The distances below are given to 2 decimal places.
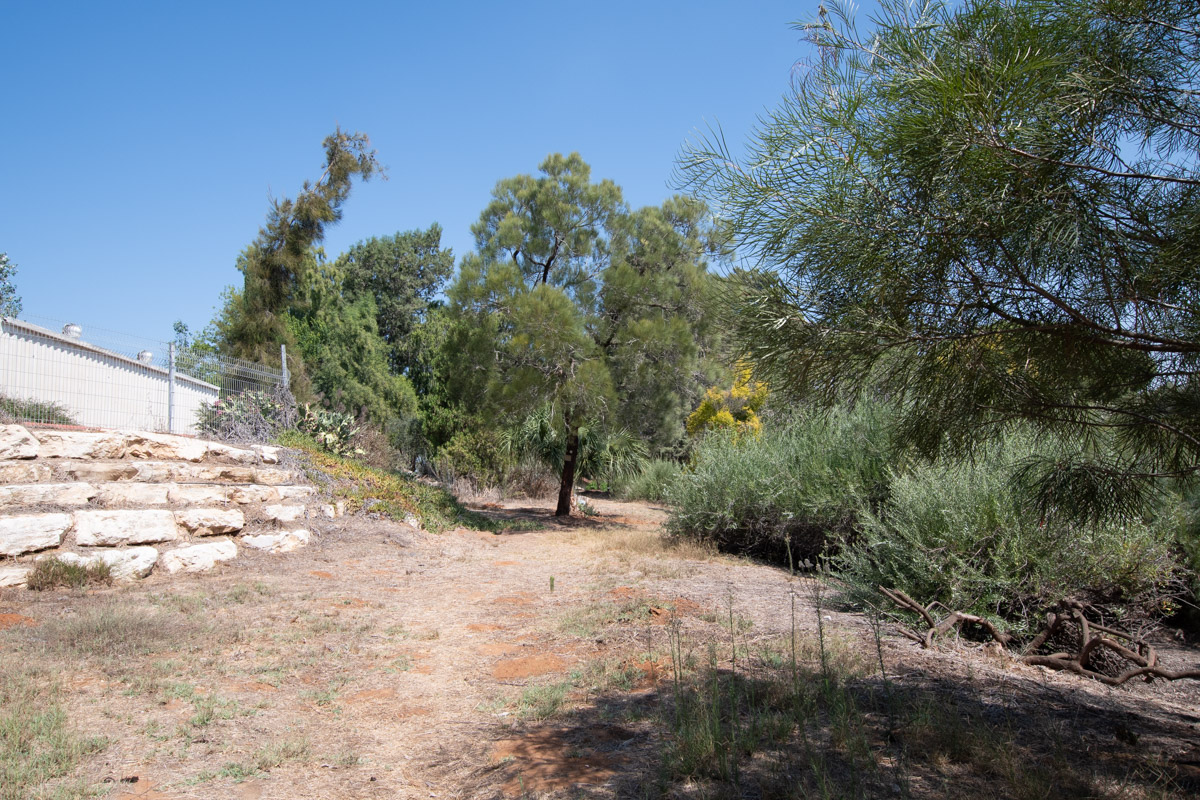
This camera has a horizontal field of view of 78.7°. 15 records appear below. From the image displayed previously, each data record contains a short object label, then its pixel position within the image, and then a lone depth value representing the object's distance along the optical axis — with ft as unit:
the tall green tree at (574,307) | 40.29
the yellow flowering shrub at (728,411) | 47.60
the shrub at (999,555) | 15.49
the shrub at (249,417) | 35.14
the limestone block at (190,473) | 24.81
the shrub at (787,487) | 24.81
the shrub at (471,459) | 57.21
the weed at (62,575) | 18.80
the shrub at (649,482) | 55.47
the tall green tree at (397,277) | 115.85
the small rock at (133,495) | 22.48
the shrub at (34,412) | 28.71
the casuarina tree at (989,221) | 7.74
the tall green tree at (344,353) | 73.56
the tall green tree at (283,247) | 60.29
